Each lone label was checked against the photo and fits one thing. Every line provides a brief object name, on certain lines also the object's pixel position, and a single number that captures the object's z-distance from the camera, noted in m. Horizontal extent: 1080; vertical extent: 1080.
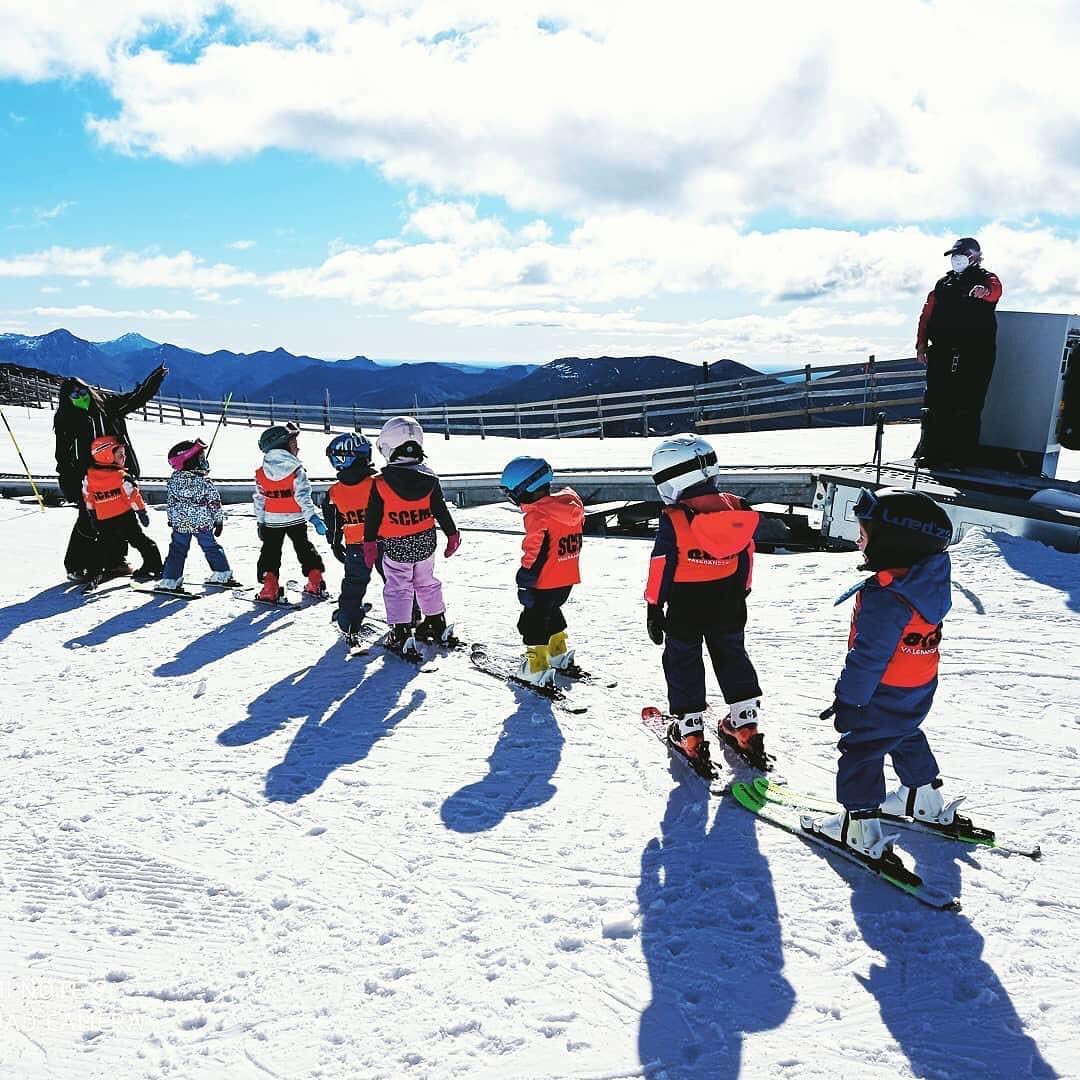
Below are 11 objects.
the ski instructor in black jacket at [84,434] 8.05
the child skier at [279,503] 7.34
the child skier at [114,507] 7.94
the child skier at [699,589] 3.94
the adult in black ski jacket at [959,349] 8.13
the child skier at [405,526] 5.77
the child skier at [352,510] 6.19
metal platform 7.34
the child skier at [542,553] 5.01
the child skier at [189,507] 7.59
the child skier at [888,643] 2.94
